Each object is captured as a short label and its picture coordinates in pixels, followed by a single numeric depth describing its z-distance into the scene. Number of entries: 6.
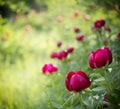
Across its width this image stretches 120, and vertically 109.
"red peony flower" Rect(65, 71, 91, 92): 1.66
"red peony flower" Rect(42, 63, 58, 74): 2.70
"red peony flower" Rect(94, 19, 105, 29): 2.96
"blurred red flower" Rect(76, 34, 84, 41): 3.72
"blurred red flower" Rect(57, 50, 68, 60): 3.18
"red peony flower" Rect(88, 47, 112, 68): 1.72
